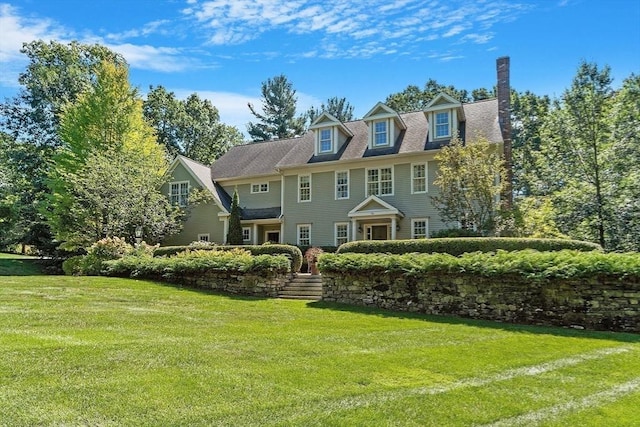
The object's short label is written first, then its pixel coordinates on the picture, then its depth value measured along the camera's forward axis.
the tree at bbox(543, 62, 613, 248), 19.48
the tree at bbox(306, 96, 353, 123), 45.09
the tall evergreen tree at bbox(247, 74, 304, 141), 44.59
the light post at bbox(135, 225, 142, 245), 21.88
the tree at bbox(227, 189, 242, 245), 22.40
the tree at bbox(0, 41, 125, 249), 28.42
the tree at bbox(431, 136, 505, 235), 17.16
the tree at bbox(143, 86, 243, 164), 39.56
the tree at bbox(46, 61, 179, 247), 20.81
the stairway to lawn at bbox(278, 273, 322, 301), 13.83
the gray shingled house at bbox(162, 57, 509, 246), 20.56
